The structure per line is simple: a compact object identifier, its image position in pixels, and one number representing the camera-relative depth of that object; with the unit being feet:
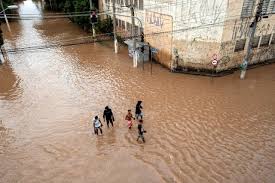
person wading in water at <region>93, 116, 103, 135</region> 38.06
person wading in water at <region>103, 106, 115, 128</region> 39.32
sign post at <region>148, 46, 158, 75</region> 61.84
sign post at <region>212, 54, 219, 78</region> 52.01
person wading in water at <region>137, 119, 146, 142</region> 36.83
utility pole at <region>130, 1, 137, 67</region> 60.24
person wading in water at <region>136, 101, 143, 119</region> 40.16
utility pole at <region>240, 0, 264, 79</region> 48.64
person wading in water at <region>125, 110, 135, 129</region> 39.09
